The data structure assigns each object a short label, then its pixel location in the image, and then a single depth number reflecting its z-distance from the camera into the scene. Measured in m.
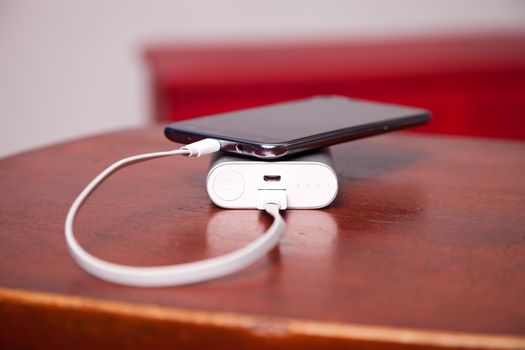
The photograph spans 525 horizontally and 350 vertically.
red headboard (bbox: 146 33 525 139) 1.09
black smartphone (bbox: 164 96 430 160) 0.55
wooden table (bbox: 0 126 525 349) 0.46
